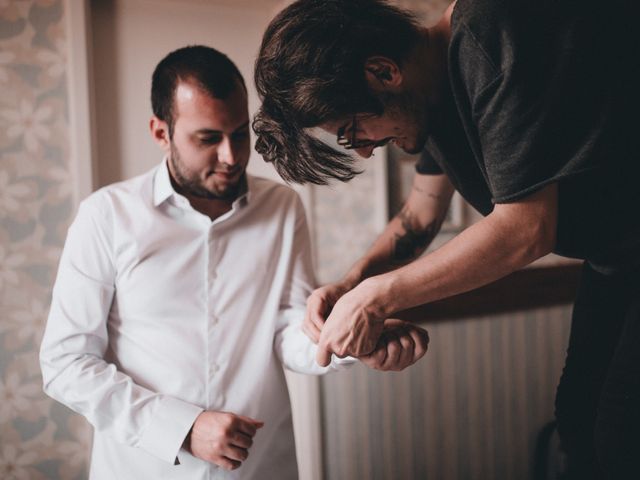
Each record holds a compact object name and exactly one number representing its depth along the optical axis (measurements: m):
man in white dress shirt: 1.21
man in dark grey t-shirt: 0.79
